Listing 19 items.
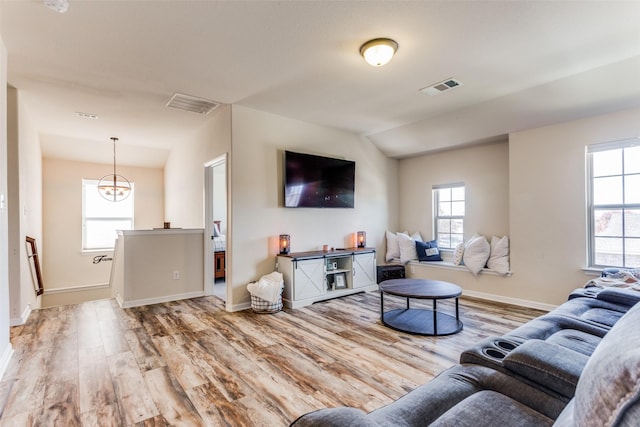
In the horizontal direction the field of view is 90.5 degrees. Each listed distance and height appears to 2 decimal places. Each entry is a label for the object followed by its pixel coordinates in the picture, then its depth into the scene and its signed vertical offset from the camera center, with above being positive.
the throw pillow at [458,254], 5.06 -0.65
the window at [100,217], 6.50 -0.05
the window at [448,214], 5.43 -0.01
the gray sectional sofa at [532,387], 0.58 -0.69
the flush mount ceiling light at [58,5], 2.12 +1.43
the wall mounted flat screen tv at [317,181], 4.64 +0.51
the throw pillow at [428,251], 5.46 -0.65
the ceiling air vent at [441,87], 3.46 +1.43
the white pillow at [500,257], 4.50 -0.63
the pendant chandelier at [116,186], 6.46 +0.62
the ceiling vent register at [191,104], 3.86 +1.43
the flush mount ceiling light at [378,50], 2.63 +1.38
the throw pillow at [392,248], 5.87 -0.64
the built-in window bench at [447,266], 4.61 -0.85
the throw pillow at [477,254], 4.71 -0.62
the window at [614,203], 3.63 +0.11
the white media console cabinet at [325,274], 4.31 -0.89
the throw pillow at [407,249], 5.62 -0.63
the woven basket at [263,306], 4.08 -1.18
